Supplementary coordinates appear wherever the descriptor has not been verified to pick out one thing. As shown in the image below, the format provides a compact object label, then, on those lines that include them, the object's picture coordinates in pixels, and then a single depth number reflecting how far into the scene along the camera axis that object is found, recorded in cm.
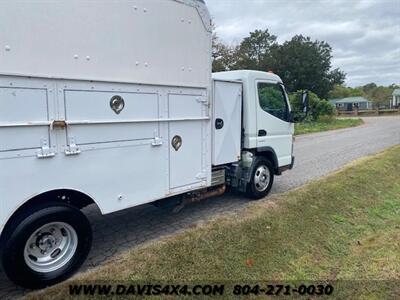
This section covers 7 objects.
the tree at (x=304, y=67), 4131
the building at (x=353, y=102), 7438
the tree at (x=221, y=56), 2879
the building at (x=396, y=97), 7126
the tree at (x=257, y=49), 3741
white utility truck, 315
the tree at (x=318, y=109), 2791
